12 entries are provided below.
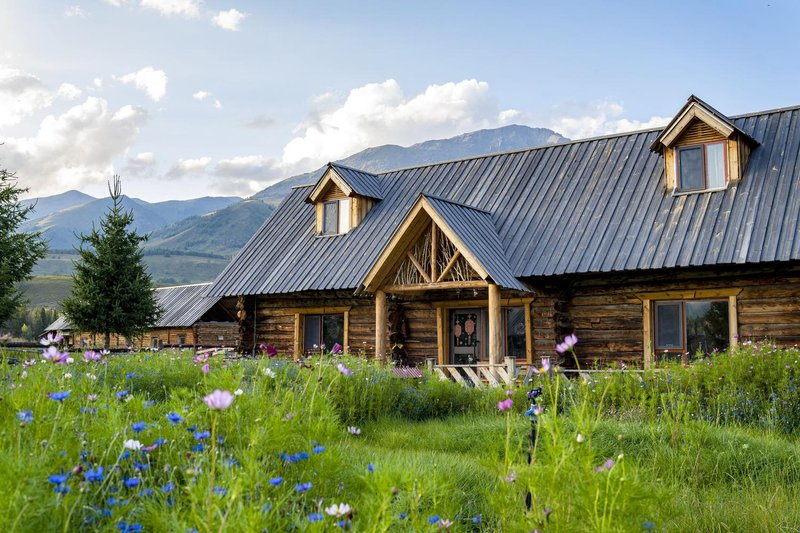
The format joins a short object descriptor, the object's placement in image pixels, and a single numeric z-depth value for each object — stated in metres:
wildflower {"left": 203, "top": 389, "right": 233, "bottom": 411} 2.84
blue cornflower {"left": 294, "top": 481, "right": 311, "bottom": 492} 3.97
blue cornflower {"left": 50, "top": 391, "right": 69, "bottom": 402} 3.99
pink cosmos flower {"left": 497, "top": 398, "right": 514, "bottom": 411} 4.06
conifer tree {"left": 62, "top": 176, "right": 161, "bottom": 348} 30.12
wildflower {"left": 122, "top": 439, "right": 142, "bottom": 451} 3.88
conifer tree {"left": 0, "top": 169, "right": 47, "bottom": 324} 25.17
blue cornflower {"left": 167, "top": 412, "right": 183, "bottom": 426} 4.38
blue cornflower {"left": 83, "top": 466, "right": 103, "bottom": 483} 3.56
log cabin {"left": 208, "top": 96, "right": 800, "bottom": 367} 15.93
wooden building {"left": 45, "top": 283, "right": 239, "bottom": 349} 41.22
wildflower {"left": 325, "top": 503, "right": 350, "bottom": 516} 3.35
